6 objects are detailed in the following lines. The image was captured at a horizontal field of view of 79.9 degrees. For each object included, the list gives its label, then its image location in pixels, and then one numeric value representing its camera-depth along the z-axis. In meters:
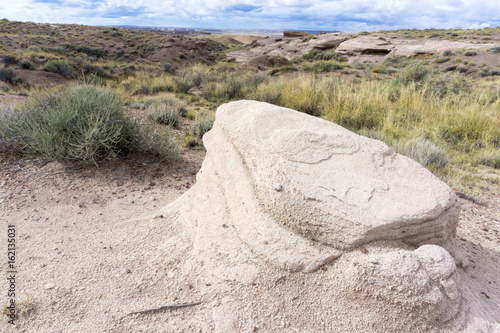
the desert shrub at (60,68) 15.57
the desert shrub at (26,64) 15.51
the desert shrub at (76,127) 4.05
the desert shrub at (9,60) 15.60
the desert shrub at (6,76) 13.31
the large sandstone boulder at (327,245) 1.70
